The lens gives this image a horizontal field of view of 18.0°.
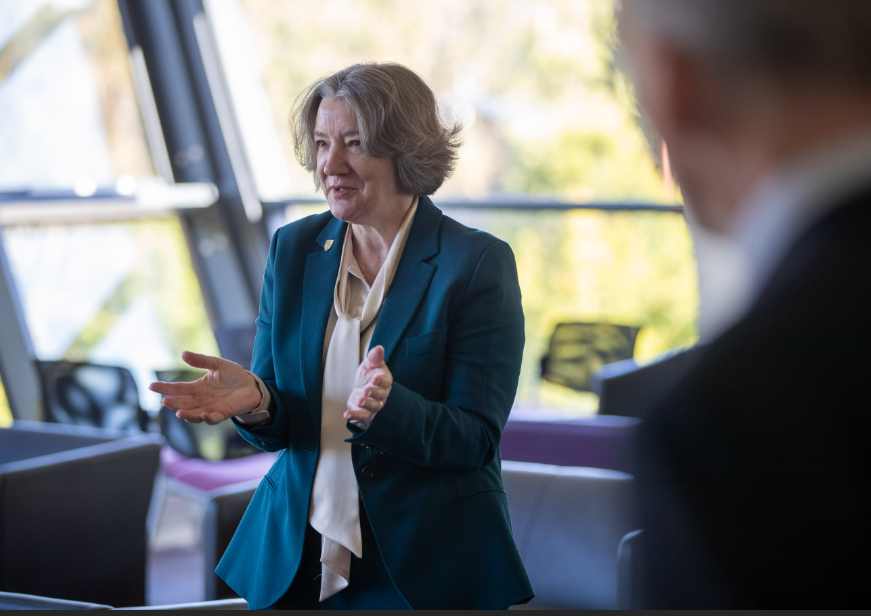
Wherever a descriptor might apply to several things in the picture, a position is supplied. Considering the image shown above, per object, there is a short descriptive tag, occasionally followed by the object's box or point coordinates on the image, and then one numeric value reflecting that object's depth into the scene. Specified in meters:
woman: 3.92
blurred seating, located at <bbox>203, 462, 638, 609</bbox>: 4.51
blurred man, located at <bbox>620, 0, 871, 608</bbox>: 2.15
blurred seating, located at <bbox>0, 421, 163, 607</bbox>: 4.77
